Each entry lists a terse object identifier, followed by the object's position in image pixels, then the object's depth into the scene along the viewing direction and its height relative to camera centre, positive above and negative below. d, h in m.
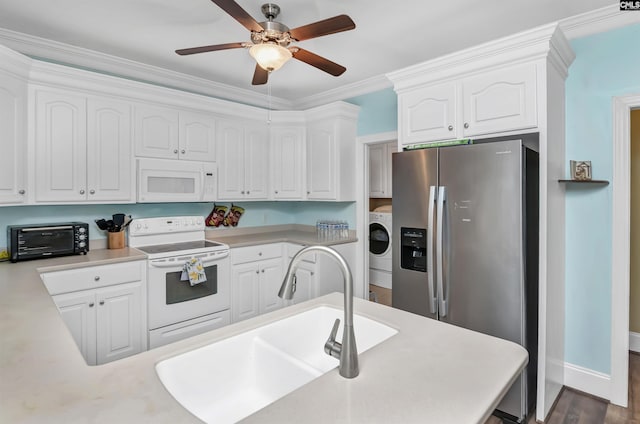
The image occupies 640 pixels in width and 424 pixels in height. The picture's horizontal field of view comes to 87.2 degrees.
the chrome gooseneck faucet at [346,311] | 0.90 -0.27
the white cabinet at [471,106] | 2.09 +0.72
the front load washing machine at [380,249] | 4.48 -0.52
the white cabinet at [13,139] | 2.22 +0.49
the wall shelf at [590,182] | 2.16 +0.19
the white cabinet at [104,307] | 2.29 -0.69
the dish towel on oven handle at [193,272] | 2.80 -0.51
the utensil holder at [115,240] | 2.89 -0.25
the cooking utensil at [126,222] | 2.99 -0.10
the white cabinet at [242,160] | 3.44 +0.55
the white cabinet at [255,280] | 3.22 -0.69
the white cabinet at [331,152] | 3.57 +0.64
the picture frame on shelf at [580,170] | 2.26 +0.27
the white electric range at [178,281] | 2.70 -0.59
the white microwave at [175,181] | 2.94 +0.28
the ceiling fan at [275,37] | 1.65 +0.94
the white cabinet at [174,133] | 2.93 +0.72
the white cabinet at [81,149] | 2.46 +0.49
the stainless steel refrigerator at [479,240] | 1.92 -0.18
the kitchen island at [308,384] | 0.75 -0.45
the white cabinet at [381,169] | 4.74 +0.60
